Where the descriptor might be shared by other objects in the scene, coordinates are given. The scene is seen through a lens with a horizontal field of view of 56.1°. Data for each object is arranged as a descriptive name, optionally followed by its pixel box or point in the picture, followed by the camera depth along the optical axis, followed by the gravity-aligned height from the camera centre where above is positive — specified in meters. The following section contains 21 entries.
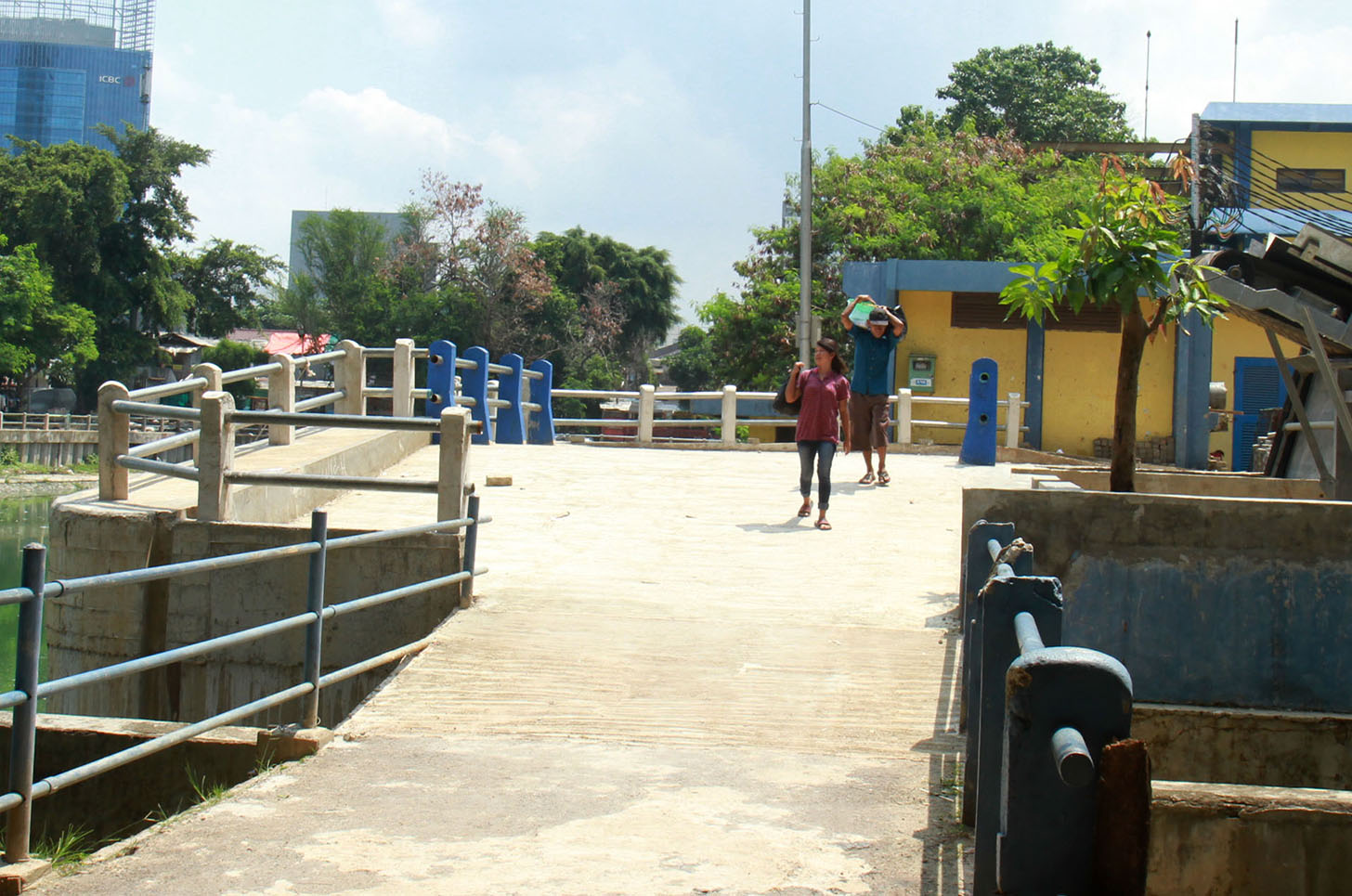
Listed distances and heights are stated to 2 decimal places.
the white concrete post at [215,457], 8.25 -0.28
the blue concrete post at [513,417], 19.12 +0.15
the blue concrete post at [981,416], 16.95 +0.40
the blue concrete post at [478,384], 17.53 +0.57
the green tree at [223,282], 69.62 +7.37
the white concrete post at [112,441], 8.57 -0.21
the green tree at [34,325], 55.41 +3.75
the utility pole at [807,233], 27.16 +4.61
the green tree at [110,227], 59.88 +8.99
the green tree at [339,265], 60.94 +7.84
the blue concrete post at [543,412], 20.09 +0.25
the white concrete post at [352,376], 13.65 +0.48
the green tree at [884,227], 34.53 +6.01
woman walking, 11.43 +0.18
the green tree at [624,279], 60.69 +7.53
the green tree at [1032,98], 52.53 +14.76
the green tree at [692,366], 64.94 +3.58
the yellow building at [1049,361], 26.62 +1.84
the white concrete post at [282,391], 11.99 +0.26
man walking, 13.88 +0.84
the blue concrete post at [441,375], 16.25 +0.63
